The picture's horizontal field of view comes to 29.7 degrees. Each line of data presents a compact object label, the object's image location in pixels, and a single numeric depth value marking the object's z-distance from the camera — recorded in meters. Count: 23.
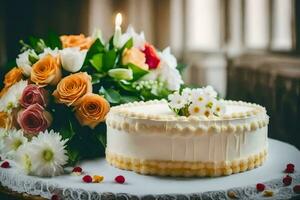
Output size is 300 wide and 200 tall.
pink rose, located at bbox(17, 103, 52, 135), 1.94
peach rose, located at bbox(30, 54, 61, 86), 1.96
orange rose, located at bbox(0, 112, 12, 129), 2.03
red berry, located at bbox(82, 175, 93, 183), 1.67
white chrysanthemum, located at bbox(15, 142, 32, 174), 1.76
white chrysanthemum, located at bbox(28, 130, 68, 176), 1.75
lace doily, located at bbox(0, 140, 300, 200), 1.54
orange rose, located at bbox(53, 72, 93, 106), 1.95
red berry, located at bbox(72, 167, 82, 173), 1.78
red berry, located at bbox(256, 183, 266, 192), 1.60
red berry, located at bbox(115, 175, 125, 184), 1.66
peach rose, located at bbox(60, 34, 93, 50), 2.25
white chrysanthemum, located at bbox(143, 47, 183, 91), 2.31
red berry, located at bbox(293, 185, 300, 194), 1.64
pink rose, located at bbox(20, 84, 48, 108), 1.95
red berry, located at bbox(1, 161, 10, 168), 1.89
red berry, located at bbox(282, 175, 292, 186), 1.68
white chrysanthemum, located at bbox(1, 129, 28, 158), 1.94
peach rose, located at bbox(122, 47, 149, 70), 2.17
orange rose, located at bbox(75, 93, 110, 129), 1.96
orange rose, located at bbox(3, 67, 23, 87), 2.08
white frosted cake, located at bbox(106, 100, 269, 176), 1.72
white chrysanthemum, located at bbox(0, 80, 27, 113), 1.98
